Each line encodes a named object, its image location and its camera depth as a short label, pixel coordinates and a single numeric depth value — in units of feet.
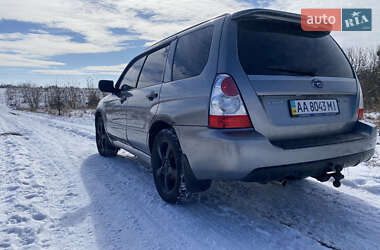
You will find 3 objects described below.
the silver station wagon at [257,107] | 6.40
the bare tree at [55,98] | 67.64
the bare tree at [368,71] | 46.77
